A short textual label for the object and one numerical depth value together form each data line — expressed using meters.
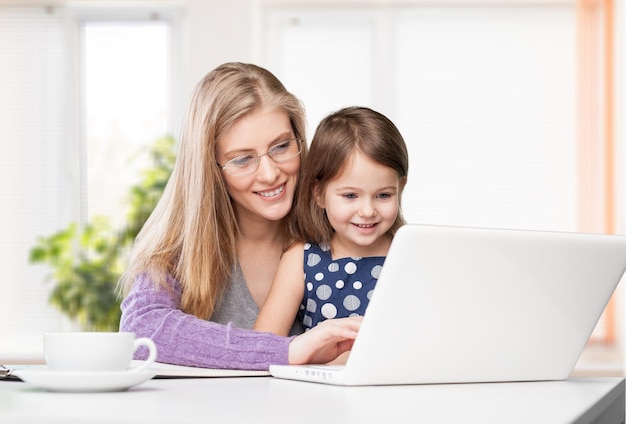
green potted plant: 4.14
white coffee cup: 1.42
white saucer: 1.38
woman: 1.86
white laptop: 1.42
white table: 1.17
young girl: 1.96
